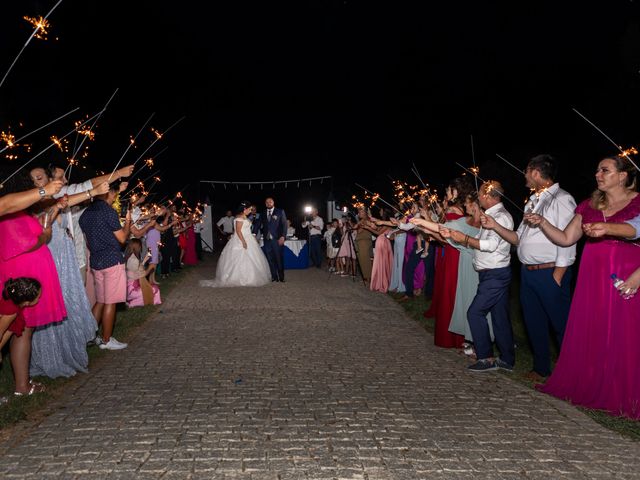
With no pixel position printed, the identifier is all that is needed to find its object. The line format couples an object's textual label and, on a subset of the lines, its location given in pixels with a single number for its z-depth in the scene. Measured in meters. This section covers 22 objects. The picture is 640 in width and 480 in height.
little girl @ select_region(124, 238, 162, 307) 9.93
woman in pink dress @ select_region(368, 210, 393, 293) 12.83
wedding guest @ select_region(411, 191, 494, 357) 6.61
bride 13.85
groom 14.60
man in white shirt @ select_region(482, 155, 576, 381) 5.36
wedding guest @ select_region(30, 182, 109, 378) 5.41
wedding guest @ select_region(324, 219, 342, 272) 16.70
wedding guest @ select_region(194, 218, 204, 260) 22.55
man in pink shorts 6.74
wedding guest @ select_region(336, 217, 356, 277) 15.81
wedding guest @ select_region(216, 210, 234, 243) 23.37
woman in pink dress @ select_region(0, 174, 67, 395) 4.77
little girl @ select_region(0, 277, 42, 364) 4.61
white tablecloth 18.36
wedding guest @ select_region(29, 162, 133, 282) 5.38
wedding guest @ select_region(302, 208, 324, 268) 19.45
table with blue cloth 18.41
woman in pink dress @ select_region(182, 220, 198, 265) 20.28
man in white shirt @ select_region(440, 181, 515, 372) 5.89
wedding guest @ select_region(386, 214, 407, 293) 12.34
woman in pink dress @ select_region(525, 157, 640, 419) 4.53
